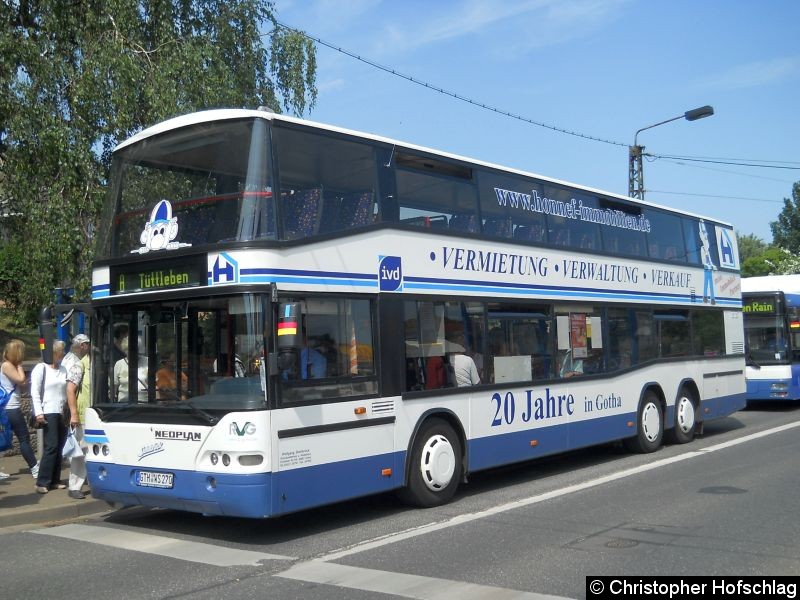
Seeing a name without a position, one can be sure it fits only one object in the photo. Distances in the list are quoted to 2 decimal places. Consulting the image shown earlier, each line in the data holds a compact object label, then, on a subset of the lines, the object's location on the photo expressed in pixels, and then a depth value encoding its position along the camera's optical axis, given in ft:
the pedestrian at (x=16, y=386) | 36.76
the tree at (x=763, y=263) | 219.16
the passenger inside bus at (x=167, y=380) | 28.63
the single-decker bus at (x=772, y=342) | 69.82
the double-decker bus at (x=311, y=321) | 27.07
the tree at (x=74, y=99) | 47.47
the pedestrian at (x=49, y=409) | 35.91
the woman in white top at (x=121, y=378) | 29.76
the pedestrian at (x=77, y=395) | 34.94
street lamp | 88.12
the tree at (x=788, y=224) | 259.80
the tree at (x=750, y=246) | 320.21
